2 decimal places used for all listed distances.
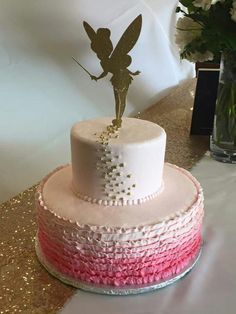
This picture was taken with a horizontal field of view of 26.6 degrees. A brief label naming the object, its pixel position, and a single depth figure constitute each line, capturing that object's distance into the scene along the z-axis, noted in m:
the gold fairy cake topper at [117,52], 0.72
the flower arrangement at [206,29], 1.04
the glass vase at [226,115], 1.12
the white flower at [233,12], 1.00
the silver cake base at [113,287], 0.72
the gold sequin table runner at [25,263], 0.71
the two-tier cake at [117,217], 0.70
